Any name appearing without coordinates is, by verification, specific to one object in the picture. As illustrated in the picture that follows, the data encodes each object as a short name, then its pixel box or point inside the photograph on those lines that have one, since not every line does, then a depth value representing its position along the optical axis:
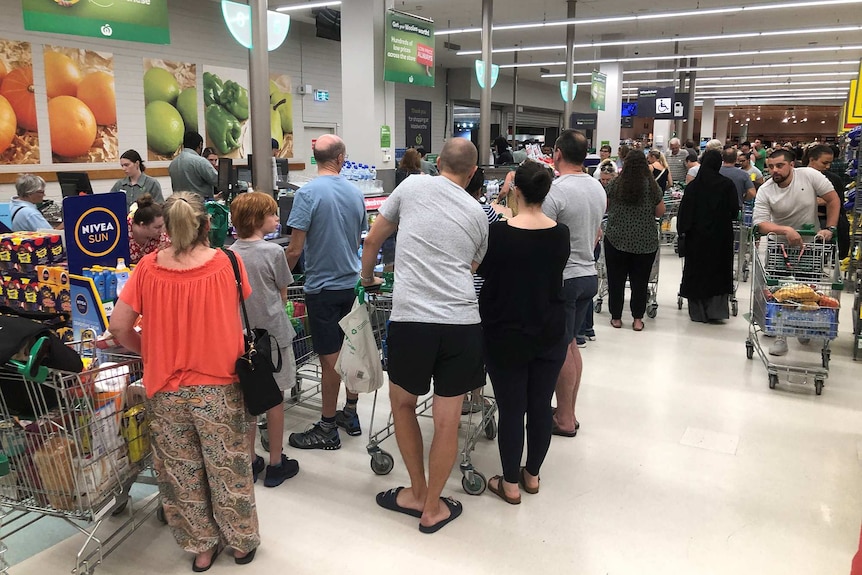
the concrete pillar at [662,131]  22.39
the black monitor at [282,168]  8.40
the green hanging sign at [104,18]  4.36
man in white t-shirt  5.21
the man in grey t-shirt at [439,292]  2.64
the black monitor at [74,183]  6.55
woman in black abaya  5.97
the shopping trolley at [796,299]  4.54
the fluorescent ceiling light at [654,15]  11.37
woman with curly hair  5.77
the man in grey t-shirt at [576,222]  3.71
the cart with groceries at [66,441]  2.34
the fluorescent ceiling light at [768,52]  17.30
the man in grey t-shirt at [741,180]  7.71
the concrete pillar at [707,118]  33.06
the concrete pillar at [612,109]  17.75
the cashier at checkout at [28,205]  5.16
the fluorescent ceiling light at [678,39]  13.44
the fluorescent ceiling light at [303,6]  11.25
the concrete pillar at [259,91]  5.29
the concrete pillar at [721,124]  41.00
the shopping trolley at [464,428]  3.24
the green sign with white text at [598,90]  15.47
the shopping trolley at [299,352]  3.98
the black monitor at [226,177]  7.00
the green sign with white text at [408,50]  8.13
